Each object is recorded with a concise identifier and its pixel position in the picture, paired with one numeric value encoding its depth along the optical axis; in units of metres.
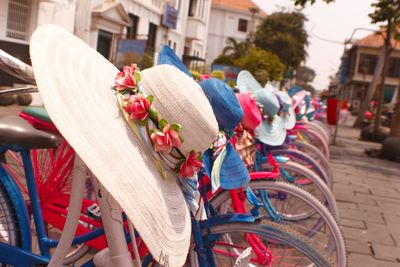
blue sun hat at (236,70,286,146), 3.45
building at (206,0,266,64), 50.84
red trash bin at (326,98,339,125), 11.84
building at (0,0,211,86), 12.44
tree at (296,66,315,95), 109.39
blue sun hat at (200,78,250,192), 2.09
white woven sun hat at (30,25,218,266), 1.17
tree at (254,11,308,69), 41.44
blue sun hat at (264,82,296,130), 4.20
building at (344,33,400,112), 49.31
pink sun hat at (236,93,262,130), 2.87
